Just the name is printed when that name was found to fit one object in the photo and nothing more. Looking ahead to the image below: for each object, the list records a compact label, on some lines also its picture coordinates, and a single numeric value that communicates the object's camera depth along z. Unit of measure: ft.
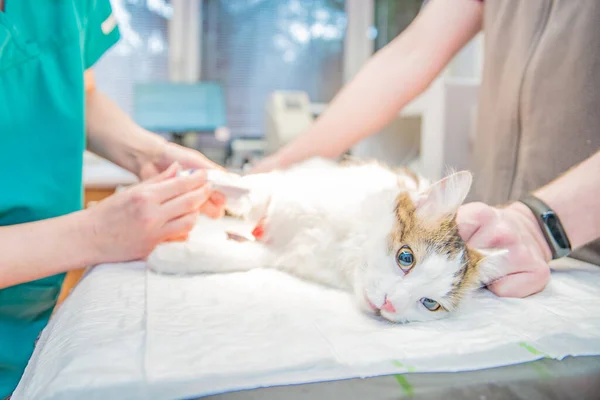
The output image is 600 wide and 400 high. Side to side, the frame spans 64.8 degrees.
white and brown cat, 1.70
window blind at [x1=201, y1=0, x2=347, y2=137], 7.70
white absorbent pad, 1.07
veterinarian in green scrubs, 1.85
